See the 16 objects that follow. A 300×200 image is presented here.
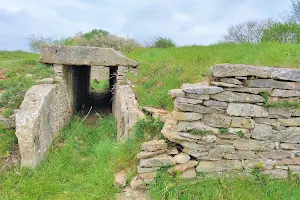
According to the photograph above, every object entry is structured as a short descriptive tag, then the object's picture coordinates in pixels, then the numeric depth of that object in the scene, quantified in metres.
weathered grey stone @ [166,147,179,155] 3.21
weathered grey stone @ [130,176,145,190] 3.11
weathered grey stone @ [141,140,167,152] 3.15
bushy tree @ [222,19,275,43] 13.28
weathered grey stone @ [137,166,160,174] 3.11
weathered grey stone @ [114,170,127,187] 3.21
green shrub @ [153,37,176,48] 16.47
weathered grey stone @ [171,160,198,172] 3.09
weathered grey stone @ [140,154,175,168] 3.10
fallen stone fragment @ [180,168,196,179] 3.12
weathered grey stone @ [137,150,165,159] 3.13
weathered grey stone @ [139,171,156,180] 3.11
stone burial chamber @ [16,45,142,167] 4.44
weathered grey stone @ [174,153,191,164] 3.12
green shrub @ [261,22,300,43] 9.62
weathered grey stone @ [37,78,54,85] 6.32
